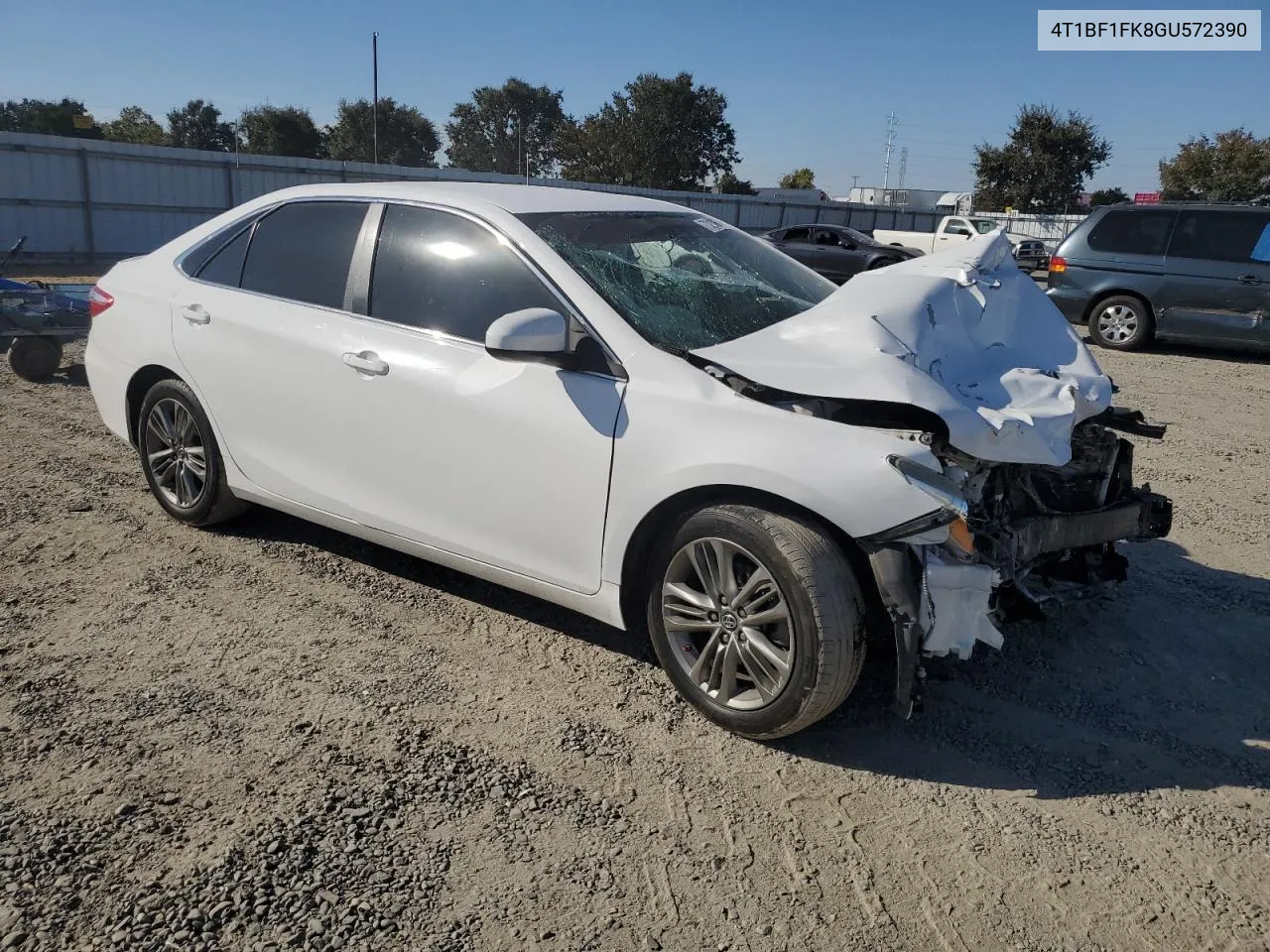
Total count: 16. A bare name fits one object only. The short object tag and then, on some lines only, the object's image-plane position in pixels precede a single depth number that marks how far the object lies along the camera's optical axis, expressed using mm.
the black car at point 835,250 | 19078
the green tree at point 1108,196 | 55781
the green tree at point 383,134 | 70438
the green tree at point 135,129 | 61906
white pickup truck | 26266
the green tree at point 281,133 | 60875
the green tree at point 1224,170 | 43281
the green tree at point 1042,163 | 47469
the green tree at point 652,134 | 58531
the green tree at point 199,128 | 68312
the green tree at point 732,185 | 61853
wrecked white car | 2822
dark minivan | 10688
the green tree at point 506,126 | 83312
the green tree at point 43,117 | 51969
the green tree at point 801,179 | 80375
